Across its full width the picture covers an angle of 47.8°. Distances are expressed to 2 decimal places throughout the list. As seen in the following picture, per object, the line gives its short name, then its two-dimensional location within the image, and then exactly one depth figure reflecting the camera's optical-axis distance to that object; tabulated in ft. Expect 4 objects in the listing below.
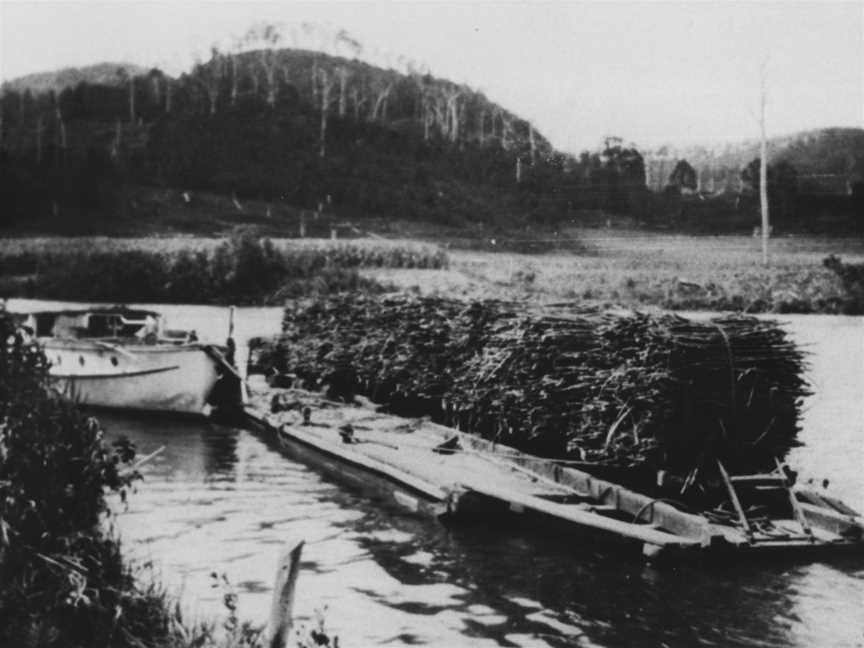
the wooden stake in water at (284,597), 19.60
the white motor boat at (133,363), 73.67
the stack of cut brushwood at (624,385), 37.63
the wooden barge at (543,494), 33.88
